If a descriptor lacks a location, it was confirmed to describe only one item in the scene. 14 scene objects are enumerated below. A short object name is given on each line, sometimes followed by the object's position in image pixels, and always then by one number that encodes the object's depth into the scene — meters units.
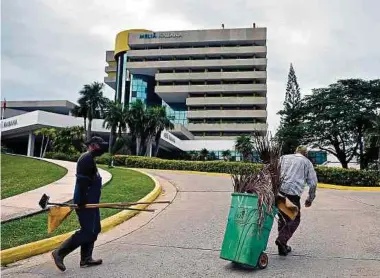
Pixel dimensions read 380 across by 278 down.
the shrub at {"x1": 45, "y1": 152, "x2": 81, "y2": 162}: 37.32
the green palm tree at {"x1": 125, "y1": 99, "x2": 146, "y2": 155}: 42.44
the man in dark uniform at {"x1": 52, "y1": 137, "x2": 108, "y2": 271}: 4.95
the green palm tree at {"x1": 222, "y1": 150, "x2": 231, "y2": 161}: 52.09
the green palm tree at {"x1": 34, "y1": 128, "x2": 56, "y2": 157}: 41.22
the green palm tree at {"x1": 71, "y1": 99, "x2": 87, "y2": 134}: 46.98
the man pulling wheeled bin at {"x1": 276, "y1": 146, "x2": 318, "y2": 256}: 5.64
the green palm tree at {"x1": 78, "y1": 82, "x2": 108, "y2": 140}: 46.96
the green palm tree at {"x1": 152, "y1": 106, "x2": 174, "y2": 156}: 42.56
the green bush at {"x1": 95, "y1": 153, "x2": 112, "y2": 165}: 33.28
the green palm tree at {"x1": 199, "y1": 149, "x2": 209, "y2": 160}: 52.19
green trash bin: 4.83
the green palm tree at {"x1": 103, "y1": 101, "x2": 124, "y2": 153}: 42.41
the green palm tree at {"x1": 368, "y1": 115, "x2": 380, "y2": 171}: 32.19
